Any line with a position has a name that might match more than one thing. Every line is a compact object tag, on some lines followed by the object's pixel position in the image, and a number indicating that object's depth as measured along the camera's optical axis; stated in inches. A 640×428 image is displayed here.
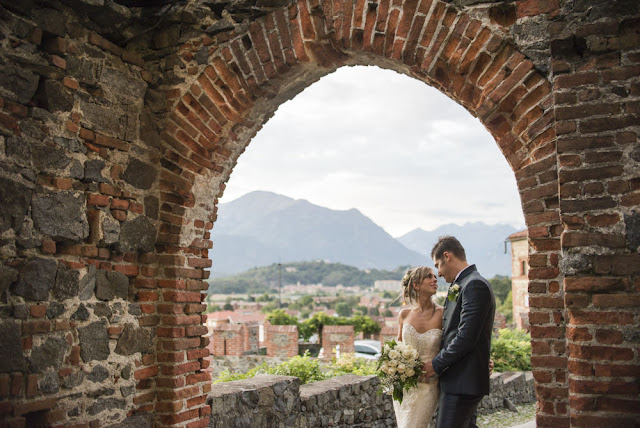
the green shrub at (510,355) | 438.0
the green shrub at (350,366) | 292.2
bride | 153.1
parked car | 790.4
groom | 134.0
